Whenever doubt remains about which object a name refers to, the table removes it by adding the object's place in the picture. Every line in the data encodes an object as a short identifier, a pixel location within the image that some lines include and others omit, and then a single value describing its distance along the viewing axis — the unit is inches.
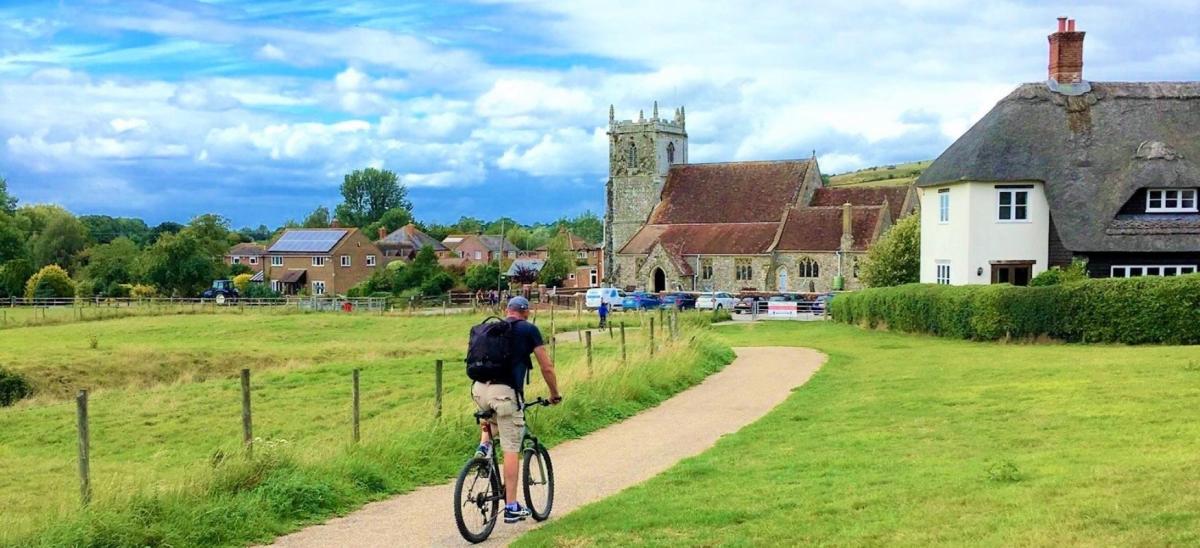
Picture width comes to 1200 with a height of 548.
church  2999.5
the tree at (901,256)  2160.4
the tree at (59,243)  4503.0
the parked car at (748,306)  2481.5
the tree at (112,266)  3639.3
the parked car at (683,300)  2610.7
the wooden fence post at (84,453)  380.5
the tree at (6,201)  5196.9
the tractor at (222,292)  3107.8
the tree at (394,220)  6471.5
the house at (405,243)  5206.7
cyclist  379.2
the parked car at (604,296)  2719.0
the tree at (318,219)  6934.6
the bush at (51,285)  3262.8
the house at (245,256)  4574.3
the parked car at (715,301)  2517.2
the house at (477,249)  5704.7
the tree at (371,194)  7111.2
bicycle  369.4
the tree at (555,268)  3860.7
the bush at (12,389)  1219.2
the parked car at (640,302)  2566.4
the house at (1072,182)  1465.3
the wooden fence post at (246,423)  452.4
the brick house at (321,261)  4035.4
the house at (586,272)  3850.9
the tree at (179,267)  3447.3
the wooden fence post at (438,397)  579.2
